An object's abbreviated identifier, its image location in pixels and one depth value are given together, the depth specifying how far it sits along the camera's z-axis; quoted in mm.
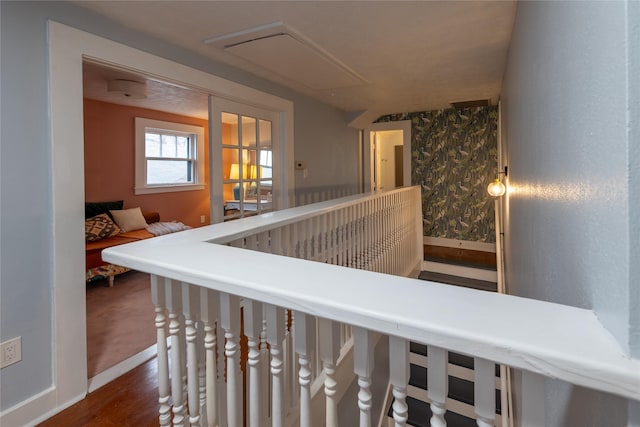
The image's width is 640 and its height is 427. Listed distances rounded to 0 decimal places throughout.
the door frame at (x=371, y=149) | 5617
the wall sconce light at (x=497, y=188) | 3445
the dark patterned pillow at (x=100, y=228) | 3908
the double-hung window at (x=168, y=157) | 5148
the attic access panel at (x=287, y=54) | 2273
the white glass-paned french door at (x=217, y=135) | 2820
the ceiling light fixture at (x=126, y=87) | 3490
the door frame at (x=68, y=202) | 1765
